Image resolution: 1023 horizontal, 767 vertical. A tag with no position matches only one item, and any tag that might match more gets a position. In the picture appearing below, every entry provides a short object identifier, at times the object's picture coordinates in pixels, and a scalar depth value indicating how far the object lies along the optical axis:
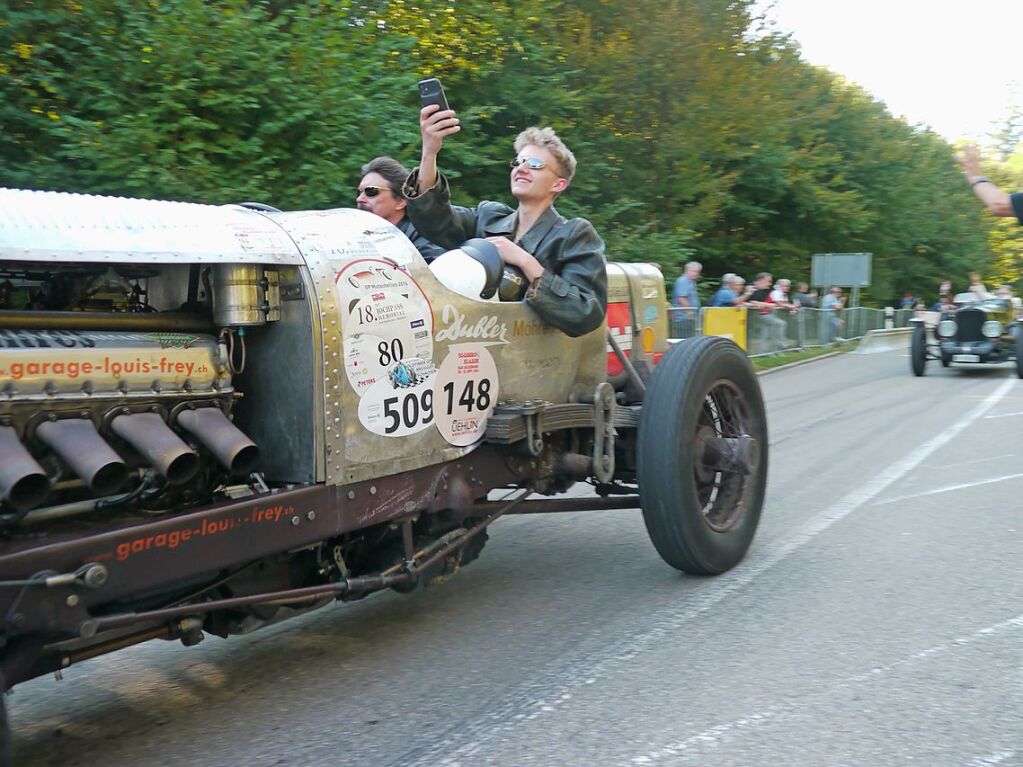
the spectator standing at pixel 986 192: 4.77
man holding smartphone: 4.15
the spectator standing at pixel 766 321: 18.30
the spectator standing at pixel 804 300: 22.88
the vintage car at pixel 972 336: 17.27
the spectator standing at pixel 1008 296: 17.96
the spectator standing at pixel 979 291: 19.35
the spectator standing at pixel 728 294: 16.70
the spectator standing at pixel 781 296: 19.83
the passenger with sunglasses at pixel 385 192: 4.71
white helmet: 3.81
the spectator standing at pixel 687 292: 15.67
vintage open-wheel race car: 2.65
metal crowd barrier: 15.63
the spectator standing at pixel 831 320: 23.25
